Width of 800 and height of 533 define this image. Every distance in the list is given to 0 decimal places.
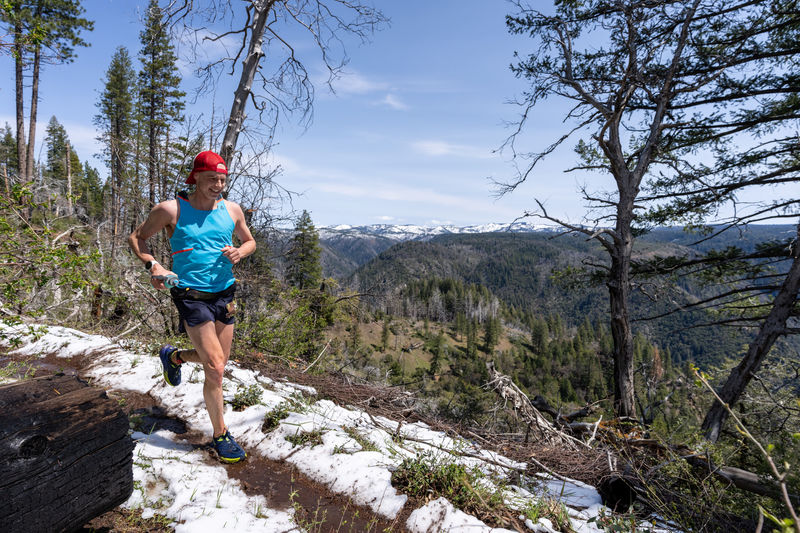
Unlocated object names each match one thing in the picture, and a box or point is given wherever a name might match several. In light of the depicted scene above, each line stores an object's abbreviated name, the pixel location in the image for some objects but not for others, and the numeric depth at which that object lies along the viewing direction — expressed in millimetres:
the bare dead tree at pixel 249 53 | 4789
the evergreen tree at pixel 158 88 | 19927
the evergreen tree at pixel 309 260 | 22303
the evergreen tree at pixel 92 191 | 36344
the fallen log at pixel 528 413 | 4590
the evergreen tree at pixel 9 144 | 27919
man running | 2723
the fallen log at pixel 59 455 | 1626
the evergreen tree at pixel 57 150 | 39031
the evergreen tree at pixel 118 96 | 26484
